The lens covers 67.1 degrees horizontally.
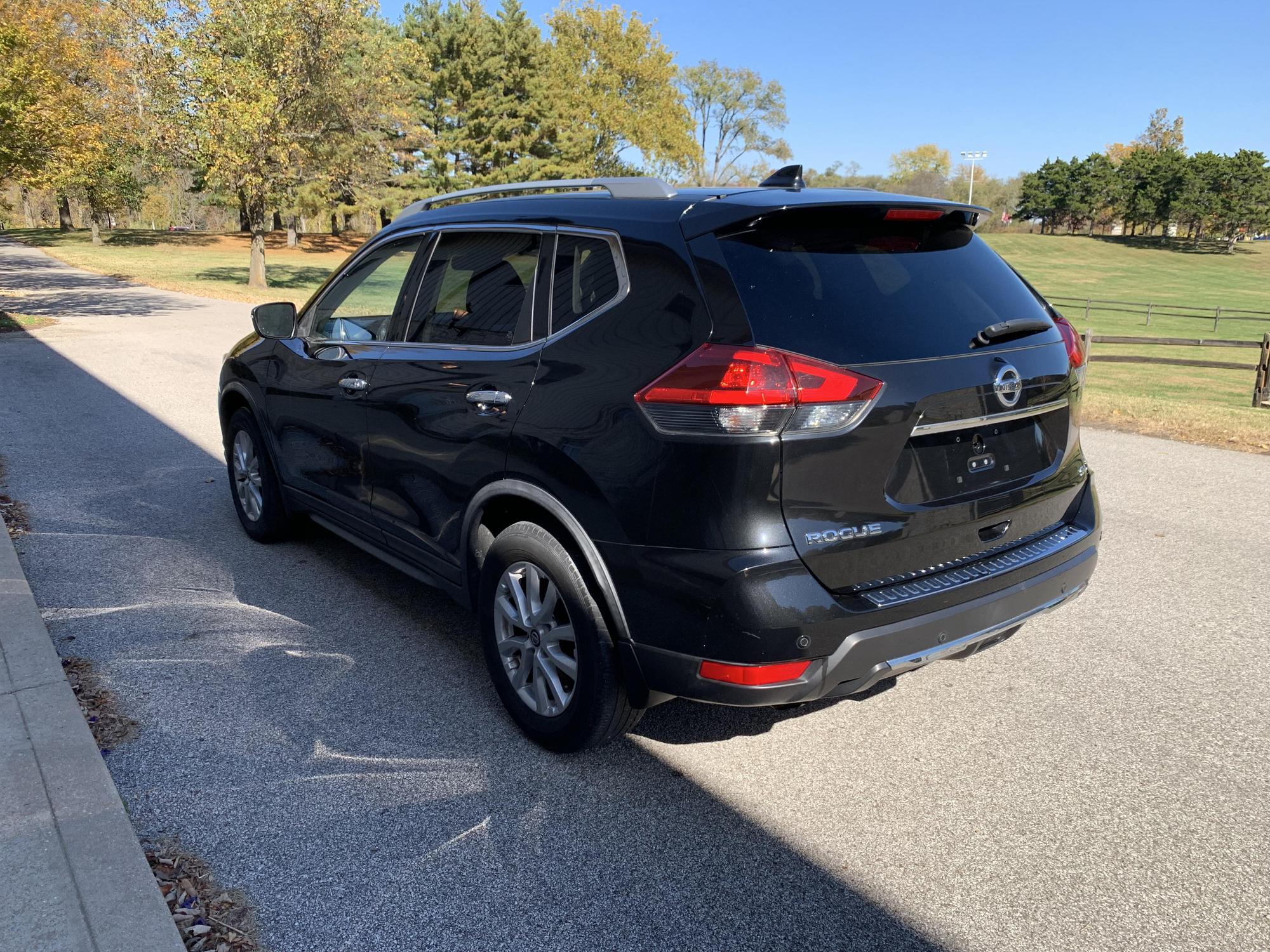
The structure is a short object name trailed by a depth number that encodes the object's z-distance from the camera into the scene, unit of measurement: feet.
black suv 8.61
